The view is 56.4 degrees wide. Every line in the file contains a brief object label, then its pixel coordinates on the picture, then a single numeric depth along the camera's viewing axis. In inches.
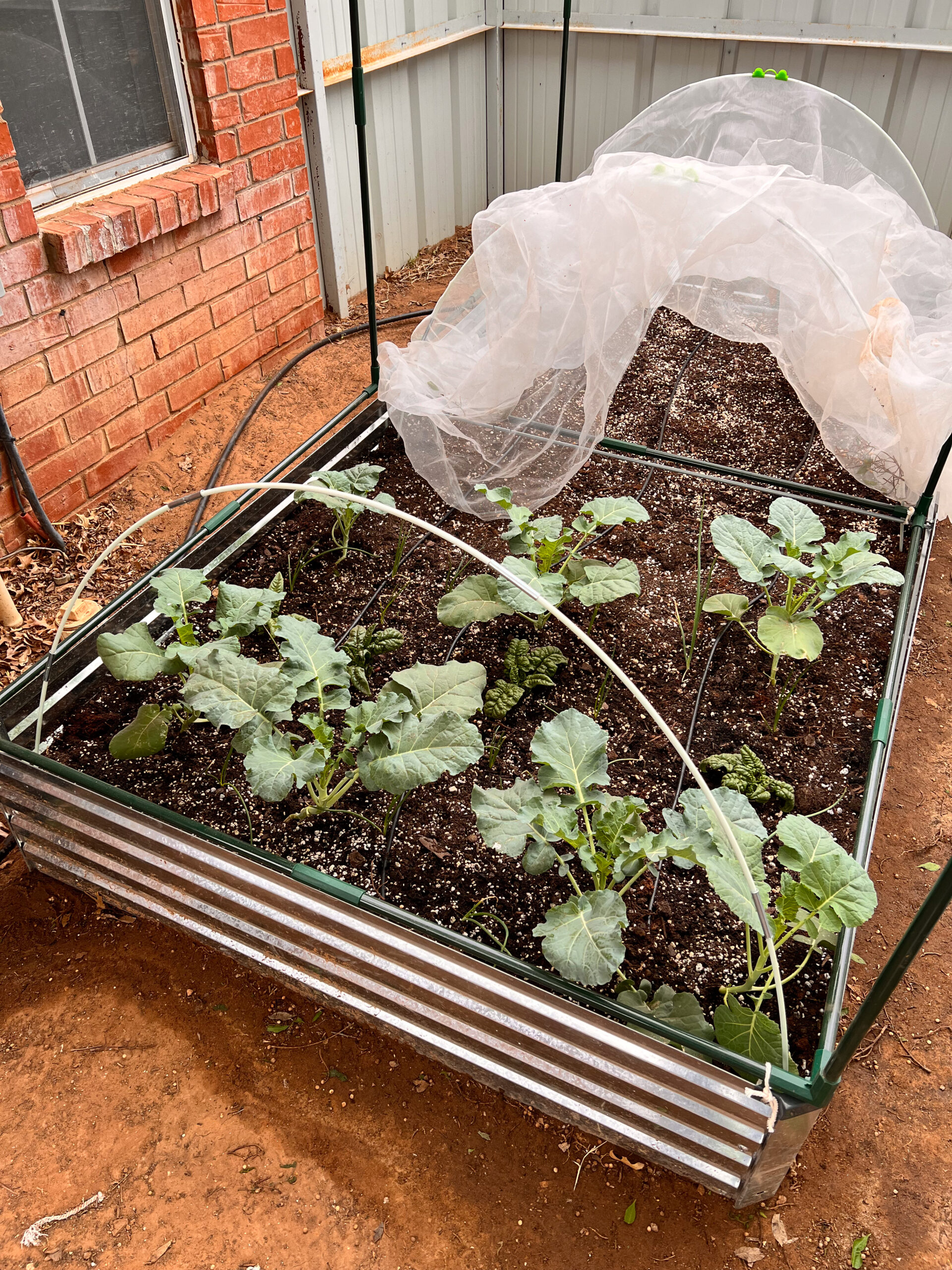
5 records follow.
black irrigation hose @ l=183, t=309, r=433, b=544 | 109.1
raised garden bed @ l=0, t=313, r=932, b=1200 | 57.8
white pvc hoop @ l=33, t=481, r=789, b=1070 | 48.9
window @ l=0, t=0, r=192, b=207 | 92.8
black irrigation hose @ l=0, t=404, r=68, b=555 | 95.7
